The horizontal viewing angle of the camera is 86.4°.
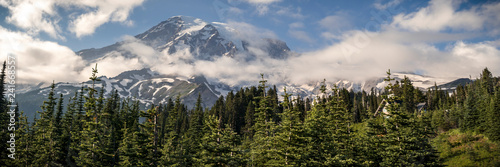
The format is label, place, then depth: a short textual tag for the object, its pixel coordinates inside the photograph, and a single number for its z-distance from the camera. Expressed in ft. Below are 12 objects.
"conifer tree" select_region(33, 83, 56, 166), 142.51
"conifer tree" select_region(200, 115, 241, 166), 90.53
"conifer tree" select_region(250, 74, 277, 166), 99.76
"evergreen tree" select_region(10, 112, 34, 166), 143.54
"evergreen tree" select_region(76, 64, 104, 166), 103.91
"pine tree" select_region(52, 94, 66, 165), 152.97
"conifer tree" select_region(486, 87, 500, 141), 181.82
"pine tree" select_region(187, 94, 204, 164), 176.63
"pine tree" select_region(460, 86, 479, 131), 220.84
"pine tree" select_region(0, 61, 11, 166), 146.04
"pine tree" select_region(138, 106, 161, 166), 98.63
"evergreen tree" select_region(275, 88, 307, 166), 92.07
